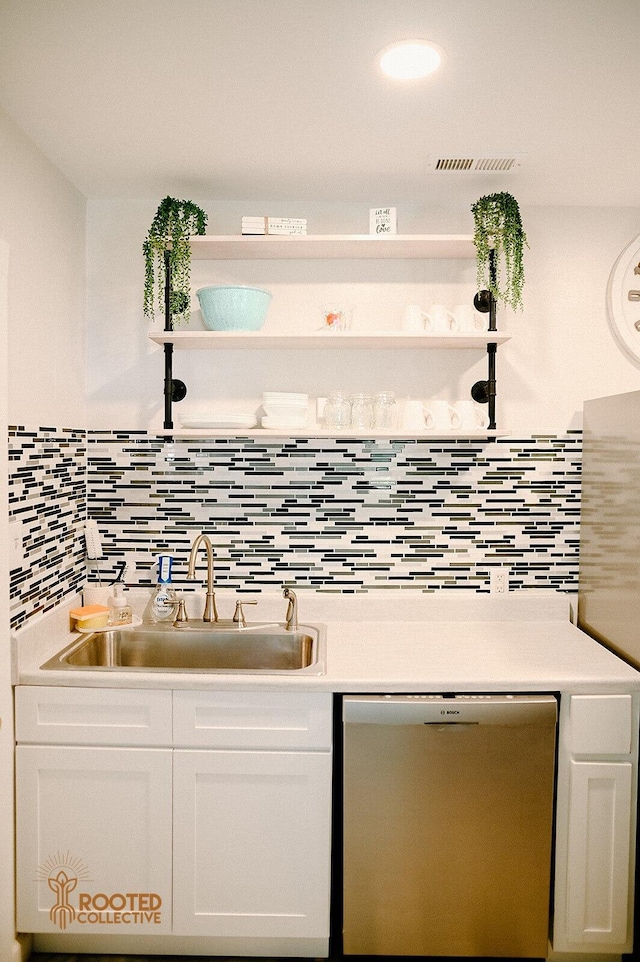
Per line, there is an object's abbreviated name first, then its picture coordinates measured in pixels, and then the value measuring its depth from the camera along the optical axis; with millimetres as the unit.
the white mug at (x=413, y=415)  2324
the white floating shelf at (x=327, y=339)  2266
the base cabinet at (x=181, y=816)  1947
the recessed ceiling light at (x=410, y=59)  1572
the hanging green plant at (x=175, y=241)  2311
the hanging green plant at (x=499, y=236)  2283
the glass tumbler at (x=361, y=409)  2367
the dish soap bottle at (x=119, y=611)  2426
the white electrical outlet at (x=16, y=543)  1984
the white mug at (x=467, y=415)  2326
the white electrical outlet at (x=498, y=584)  2582
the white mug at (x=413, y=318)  2342
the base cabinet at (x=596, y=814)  1954
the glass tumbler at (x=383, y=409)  2357
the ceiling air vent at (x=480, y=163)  2145
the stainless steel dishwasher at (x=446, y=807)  1920
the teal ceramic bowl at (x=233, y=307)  2305
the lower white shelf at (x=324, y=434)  2295
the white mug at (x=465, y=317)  2334
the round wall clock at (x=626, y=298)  2523
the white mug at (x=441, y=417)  2324
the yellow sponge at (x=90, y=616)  2334
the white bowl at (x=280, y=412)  2355
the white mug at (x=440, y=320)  2342
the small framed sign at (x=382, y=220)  2309
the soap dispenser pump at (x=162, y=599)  2465
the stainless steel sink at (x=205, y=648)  2371
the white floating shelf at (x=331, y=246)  2295
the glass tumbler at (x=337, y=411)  2371
